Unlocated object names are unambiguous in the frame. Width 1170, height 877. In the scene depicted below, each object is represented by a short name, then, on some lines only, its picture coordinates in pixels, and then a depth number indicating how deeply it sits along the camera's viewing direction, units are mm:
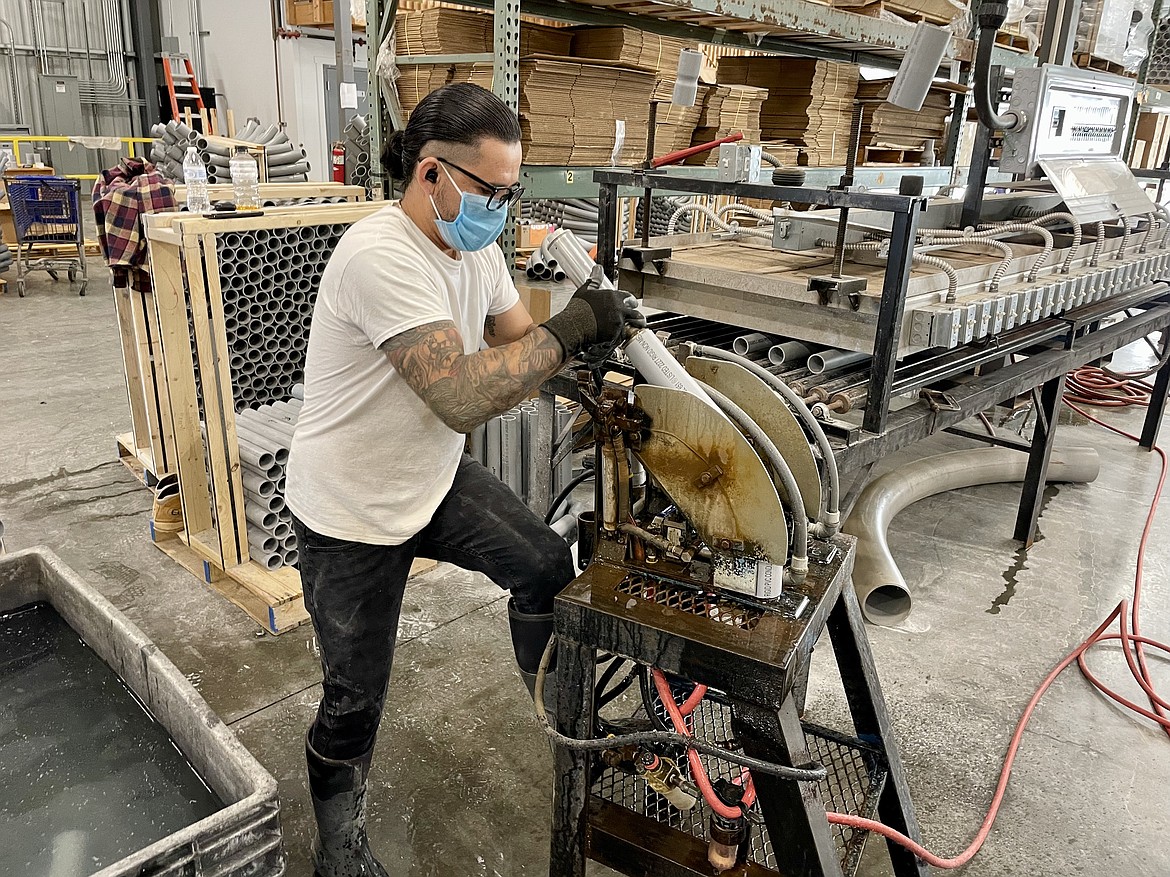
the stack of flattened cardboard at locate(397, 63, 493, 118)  2852
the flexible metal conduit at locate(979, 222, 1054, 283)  2586
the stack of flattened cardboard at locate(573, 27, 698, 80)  3115
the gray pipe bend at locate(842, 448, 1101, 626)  2703
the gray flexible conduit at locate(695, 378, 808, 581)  1274
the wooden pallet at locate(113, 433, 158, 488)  3619
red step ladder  9427
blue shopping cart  7023
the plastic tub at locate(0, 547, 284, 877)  1074
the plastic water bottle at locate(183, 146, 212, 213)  2887
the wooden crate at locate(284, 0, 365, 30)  8406
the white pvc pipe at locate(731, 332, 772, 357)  2312
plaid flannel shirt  2994
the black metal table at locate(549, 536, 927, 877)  1188
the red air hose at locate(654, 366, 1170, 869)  1367
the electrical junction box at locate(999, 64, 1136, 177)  2619
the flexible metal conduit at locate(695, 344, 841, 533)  1434
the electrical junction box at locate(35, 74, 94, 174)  11070
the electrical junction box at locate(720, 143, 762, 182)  2188
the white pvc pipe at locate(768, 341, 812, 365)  2240
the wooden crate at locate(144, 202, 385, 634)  2572
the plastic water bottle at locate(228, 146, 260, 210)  2885
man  1321
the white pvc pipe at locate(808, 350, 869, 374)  2262
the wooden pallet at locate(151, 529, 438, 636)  2650
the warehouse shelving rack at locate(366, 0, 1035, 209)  2632
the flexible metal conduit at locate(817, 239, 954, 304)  2180
